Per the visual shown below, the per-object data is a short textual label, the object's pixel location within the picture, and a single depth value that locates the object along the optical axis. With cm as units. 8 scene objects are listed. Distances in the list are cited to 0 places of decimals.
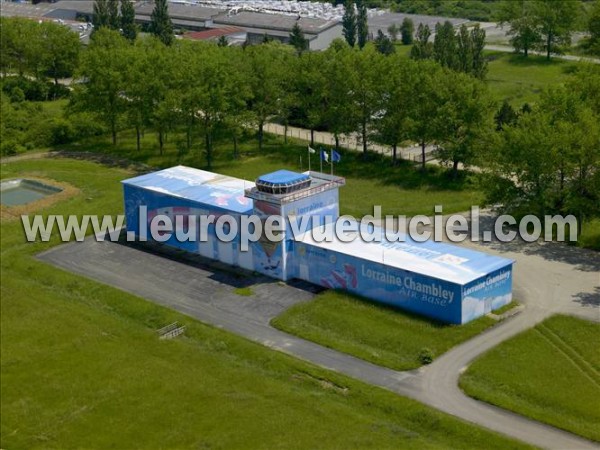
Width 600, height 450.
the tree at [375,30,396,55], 15300
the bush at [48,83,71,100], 14425
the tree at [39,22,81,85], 14550
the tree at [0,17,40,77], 14410
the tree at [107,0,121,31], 16412
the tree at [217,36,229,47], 14476
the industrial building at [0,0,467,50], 17075
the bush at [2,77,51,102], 14075
